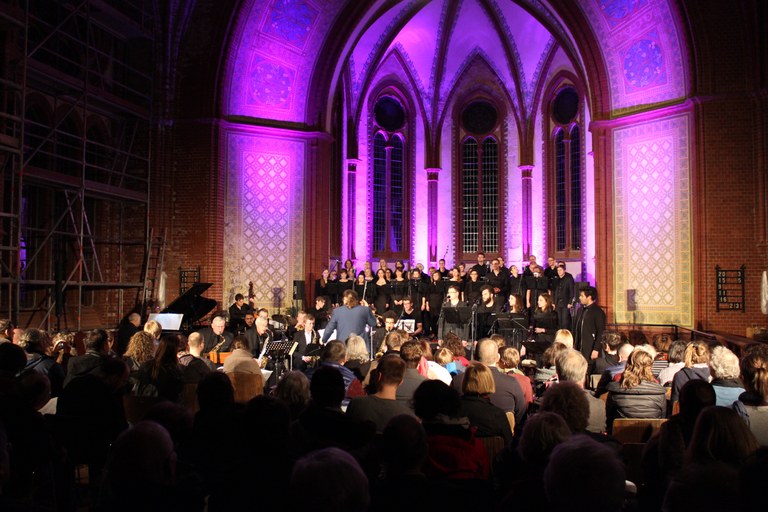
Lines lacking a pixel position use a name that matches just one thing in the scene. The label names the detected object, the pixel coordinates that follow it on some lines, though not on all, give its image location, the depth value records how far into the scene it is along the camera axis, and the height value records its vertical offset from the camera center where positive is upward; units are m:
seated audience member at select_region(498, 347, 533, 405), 7.39 -0.88
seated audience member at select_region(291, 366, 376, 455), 4.33 -0.90
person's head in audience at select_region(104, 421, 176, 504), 3.08 -0.81
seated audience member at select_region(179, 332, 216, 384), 7.06 -0.91
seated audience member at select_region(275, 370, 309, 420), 5.06 -0.80
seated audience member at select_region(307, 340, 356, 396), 7.11 -0.79
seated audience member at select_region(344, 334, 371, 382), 8.05 -0.88
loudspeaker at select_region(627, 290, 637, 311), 17.41 -0.60
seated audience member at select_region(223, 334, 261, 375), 7.42 -0.90
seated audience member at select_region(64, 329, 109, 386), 7.16 -0.80
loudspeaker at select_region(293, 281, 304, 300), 18.72 -0.38
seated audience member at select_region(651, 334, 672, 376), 8.55 -1.01
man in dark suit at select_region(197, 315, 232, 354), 11.35 -0.99
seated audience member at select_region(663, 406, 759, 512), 2.73 -0.76
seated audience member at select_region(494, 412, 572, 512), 3.36 -0.88
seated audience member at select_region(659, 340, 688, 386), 7.43 -0.91
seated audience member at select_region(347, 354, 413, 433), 4.88 -0.86
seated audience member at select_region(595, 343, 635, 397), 6.77 -0.98
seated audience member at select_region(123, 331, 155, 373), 7.50 -0.75
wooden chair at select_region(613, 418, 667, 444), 5.55 -1.18
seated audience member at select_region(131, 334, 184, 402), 6.41 -0.88
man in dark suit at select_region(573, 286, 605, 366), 12.19 -0.83
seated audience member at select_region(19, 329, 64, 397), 7.13 -0.81
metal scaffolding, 13.89 +2.73
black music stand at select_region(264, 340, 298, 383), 10.41 -1.09
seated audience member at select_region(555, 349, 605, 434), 6.15 -0.77
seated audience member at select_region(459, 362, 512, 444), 5.08 -0.93
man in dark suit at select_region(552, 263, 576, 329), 16.66 -0.51
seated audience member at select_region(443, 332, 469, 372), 8.39 -0.85
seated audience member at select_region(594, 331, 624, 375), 8.84 -0.91
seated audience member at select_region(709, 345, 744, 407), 5.99 -0.80
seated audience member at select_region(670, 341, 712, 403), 6.80 -0.85
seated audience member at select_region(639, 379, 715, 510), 4.00 -0.97
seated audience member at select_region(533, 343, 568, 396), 8.15 -1.10
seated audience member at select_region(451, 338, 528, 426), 6.18 -1.02
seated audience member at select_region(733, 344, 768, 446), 4.84 -0.83
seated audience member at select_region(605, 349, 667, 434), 5.98 -0.99
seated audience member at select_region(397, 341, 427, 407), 6.04 -0.84
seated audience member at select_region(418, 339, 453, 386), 7.17 -0.95
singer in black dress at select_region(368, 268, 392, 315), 18.44 -0.49
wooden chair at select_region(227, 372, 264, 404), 7.25 -1.09
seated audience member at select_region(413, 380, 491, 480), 3.97 -0.92
